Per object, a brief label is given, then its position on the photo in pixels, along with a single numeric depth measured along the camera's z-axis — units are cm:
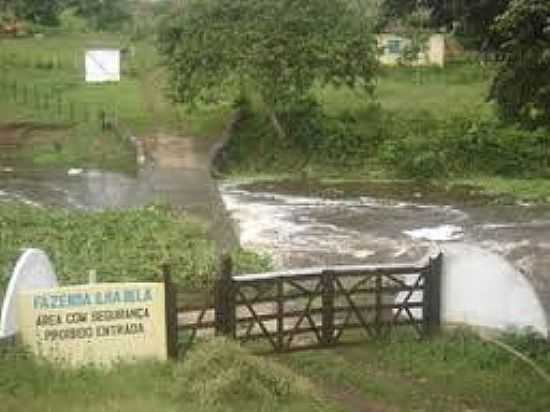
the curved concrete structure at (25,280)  1340
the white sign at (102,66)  4193
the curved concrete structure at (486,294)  1677
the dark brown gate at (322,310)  1498
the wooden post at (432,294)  1655
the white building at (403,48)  4406
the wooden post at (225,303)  1491
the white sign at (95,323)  1359
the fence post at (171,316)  1411
